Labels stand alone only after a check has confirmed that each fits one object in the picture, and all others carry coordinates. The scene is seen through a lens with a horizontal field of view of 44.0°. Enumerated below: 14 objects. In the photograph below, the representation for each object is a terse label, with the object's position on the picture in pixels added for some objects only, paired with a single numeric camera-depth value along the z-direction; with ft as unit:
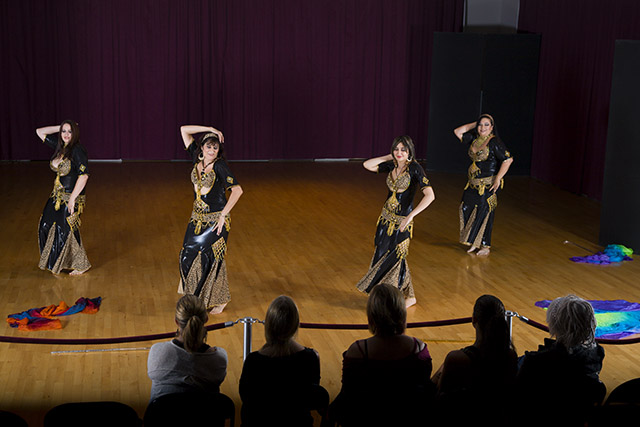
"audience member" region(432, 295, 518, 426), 11.40
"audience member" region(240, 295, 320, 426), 11.13
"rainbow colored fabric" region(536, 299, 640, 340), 19.42
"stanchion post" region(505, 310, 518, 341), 14.82
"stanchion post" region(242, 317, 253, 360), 14.45
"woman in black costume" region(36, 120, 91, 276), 22.56
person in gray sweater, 11.68
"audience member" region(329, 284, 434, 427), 11.25
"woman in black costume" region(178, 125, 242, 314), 19.24
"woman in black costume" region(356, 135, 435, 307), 20.12
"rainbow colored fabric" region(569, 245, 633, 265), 26.13
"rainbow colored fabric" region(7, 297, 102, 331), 18.90
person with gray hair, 11.66
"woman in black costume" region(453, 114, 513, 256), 26.32
